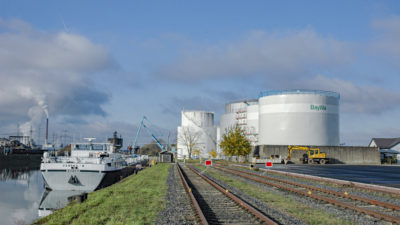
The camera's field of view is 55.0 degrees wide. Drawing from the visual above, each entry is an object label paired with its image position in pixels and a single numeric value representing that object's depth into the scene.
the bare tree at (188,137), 119.94
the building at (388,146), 89.05
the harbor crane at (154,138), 149.75
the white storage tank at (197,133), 121.12
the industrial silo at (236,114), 105.56
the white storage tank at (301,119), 84.19
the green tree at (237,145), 72.81
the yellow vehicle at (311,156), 74.94
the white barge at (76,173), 34.72
